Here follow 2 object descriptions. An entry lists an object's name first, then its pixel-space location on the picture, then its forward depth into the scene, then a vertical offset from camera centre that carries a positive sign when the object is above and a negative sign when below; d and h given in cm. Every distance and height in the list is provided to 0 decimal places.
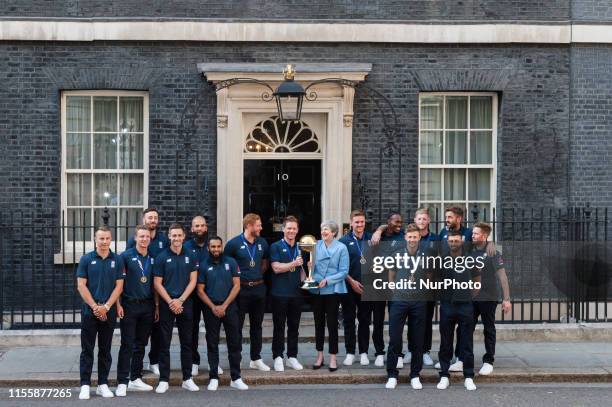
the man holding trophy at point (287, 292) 984 -122
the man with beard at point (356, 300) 1011 -133
